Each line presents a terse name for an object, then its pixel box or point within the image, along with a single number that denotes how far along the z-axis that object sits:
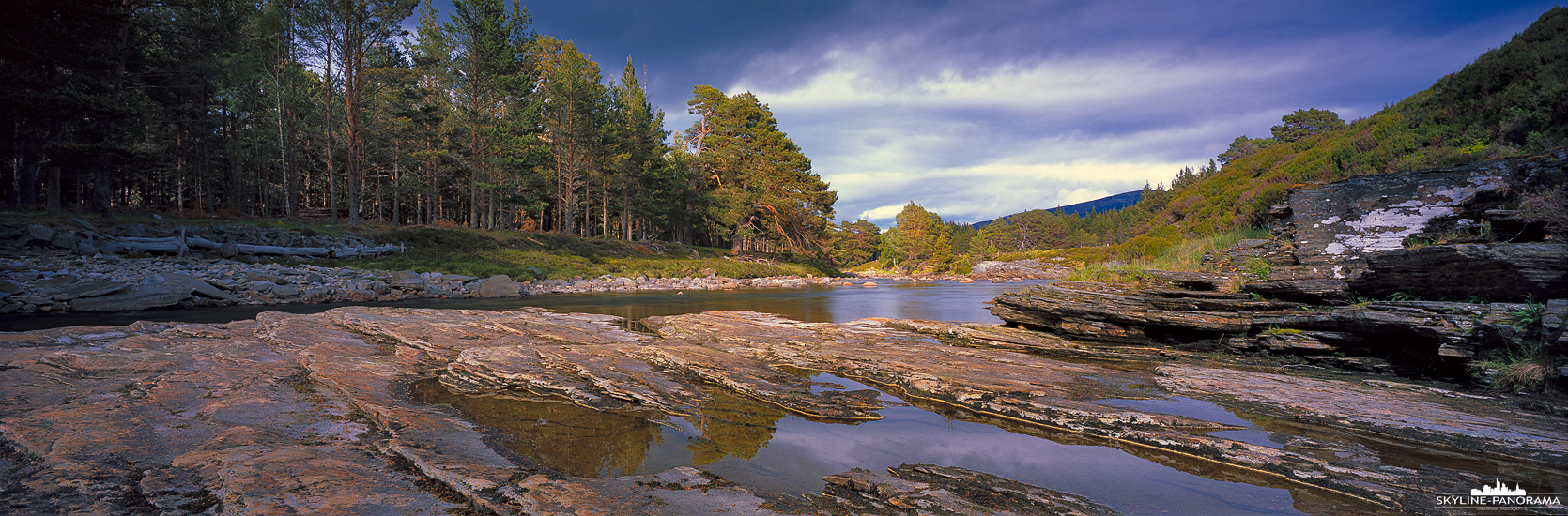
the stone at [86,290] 12.49
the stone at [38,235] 15.97
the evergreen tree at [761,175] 43.50
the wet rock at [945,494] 2.98
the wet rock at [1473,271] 5.07
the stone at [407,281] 19.72
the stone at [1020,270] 63.38
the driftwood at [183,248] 17.80
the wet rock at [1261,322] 5.25
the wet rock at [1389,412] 3.75
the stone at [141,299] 12.56
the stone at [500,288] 21.16
